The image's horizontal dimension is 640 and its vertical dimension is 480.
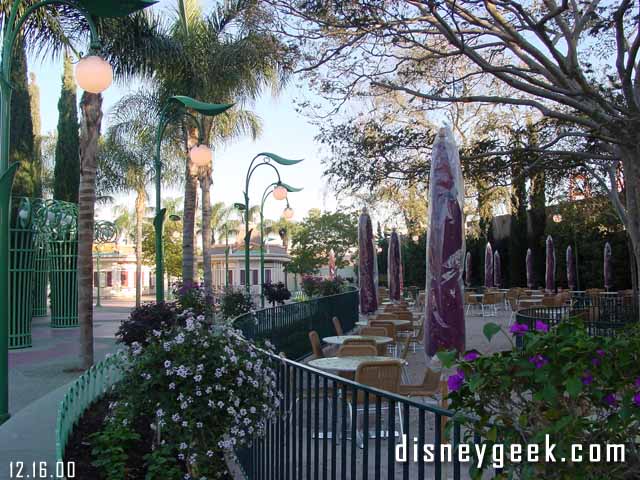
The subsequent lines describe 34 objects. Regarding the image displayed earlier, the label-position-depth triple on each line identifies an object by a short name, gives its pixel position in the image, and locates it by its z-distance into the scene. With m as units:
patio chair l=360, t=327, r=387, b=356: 10.71
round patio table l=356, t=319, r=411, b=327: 12.72
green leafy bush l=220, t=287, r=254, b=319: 15.82
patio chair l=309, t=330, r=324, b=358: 8.78
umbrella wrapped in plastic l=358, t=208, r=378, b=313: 14.66
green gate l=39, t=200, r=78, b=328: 19.50
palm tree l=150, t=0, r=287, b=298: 18.23
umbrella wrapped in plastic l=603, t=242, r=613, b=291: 24.34
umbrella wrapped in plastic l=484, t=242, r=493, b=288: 29.13
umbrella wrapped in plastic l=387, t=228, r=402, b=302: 18.94
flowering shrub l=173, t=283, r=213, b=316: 11.87
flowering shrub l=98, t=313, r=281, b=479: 4.41
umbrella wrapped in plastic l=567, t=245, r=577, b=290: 26.45
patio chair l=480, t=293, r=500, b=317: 22.84
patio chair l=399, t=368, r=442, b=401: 7.00
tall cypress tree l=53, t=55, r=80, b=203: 25.62
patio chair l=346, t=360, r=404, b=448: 6.26
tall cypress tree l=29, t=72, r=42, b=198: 32.38
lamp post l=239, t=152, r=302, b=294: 17.48
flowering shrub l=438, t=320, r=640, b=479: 2.19
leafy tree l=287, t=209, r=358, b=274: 51.09
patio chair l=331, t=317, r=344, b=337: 11.50
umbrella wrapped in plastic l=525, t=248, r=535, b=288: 28.76
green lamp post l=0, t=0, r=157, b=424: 7.04
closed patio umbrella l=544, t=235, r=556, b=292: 25.58
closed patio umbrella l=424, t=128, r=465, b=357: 7.92
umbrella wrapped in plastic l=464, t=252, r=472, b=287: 33.30
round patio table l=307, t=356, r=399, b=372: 6.99
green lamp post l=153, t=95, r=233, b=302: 10.53
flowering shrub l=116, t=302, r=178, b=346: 9.47
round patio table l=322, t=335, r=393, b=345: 9.46
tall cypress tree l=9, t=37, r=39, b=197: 18.92
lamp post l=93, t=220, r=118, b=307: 25.75
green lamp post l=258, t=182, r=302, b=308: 19.22
